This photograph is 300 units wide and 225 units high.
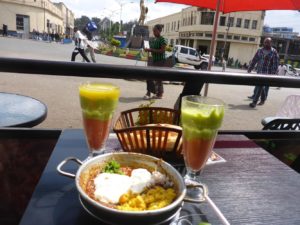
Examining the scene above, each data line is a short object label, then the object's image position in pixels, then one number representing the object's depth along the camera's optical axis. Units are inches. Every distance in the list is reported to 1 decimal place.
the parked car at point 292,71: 1128.3
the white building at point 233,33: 1915.6
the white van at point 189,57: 940.0
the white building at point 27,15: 2025.1
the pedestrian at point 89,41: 520.7
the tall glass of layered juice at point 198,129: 37.0
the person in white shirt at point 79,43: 469.7
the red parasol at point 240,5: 130.7
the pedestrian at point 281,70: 678.3
